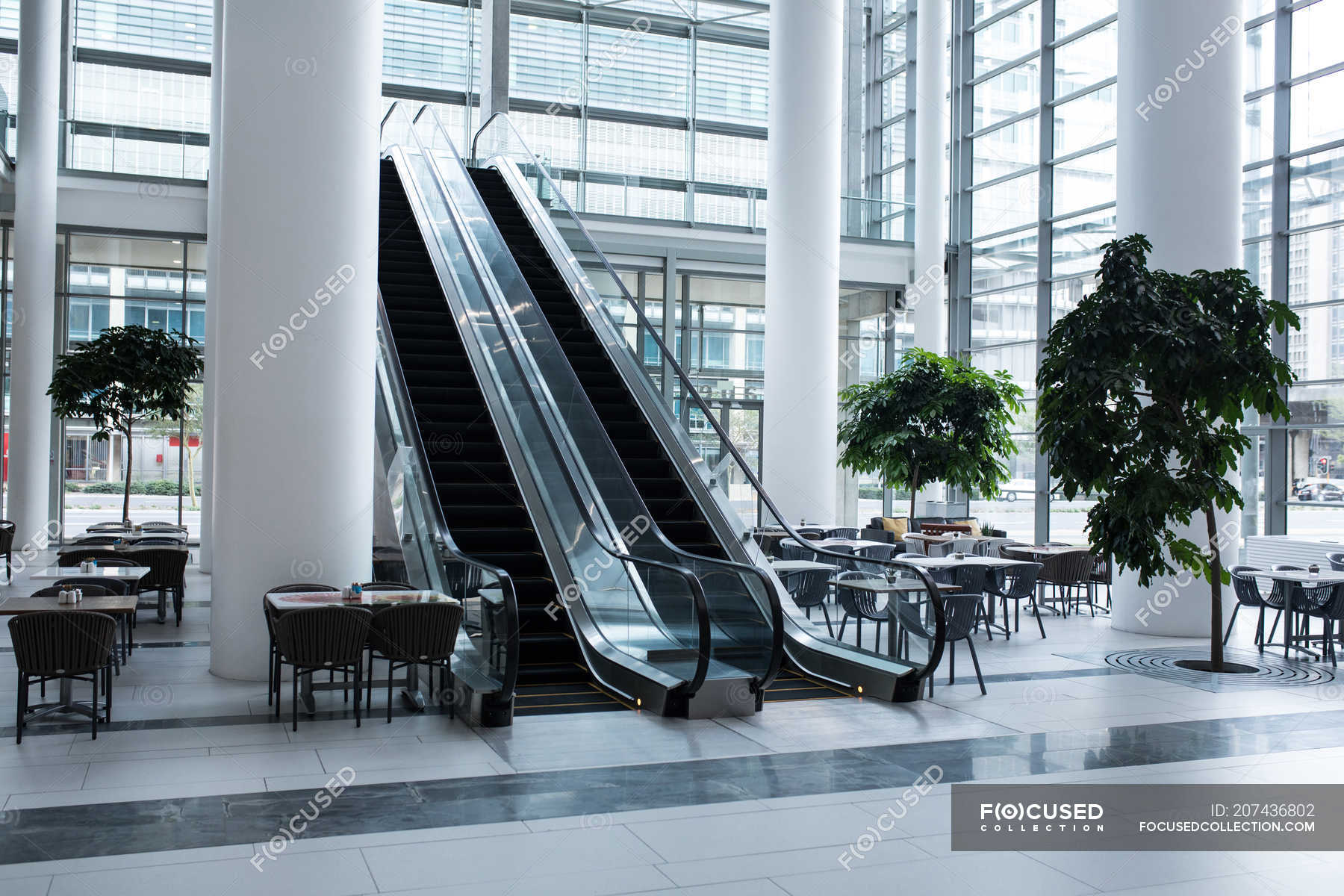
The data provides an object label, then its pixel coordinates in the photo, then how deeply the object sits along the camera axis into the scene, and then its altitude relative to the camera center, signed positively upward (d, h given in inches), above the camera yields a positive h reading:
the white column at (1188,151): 435.8 +125.5
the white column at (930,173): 780.6 +206.5
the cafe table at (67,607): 271.6 -39.6
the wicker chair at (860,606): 337.7 -44.8
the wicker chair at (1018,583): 446.0 -47.7
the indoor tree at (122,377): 557.6 +37.3
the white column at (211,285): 507.8 +84.2
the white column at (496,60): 788.0 +282.0
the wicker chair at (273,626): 289.7 -44.7
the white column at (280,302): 323.3 +44.4
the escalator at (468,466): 332.8 -3.5
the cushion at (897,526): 684.5 -39.1
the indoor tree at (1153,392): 349.7 +24.1
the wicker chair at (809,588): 386.0 -44.1
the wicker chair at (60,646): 250.1 -44.5
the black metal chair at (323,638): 270.5 -45.1
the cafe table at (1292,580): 390.3 -39.1
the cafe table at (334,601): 288.2 -38.4
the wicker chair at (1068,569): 505.0 -47.0
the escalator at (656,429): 328.5 +12.3
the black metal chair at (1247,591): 416.5 -46.4
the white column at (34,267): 638.5 +106.3
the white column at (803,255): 576.7 +108.5
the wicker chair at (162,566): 420.8 -43.4
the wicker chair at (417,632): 283.4 -45.3
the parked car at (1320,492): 555.8 -11.5
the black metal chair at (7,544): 521.7 -44.4
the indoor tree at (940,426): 617.0 +21.3
